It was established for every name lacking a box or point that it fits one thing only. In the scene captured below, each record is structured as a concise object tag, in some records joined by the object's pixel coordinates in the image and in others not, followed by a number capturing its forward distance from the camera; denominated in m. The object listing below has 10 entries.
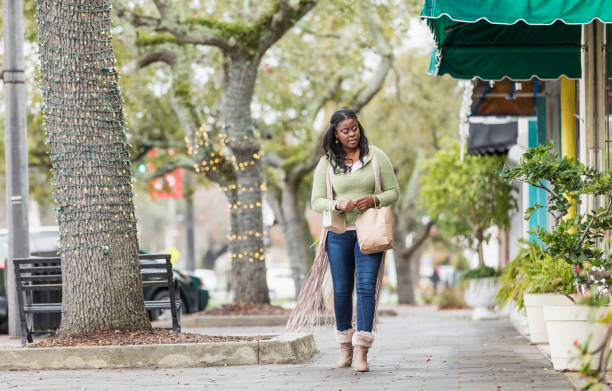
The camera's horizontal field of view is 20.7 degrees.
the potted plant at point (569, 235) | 11.15
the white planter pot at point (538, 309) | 14.30
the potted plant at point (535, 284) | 14.30
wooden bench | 16.05
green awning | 15.99
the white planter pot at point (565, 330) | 10.78
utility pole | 21.60
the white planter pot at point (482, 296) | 28.57
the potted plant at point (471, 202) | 28.98
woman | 12.34
